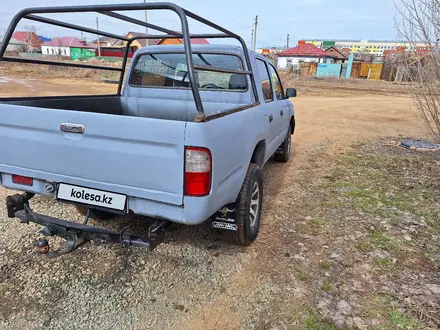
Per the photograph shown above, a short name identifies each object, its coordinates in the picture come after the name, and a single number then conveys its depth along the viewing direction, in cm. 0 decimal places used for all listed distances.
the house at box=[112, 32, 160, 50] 4368
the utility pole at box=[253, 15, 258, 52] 4741
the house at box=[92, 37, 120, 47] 7201
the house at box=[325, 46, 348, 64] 5342
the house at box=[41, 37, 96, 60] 7900
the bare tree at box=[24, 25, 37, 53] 7087
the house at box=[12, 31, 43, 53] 7225
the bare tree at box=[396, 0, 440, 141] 495
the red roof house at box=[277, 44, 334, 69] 5188
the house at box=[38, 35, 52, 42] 9406
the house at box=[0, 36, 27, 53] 7009
